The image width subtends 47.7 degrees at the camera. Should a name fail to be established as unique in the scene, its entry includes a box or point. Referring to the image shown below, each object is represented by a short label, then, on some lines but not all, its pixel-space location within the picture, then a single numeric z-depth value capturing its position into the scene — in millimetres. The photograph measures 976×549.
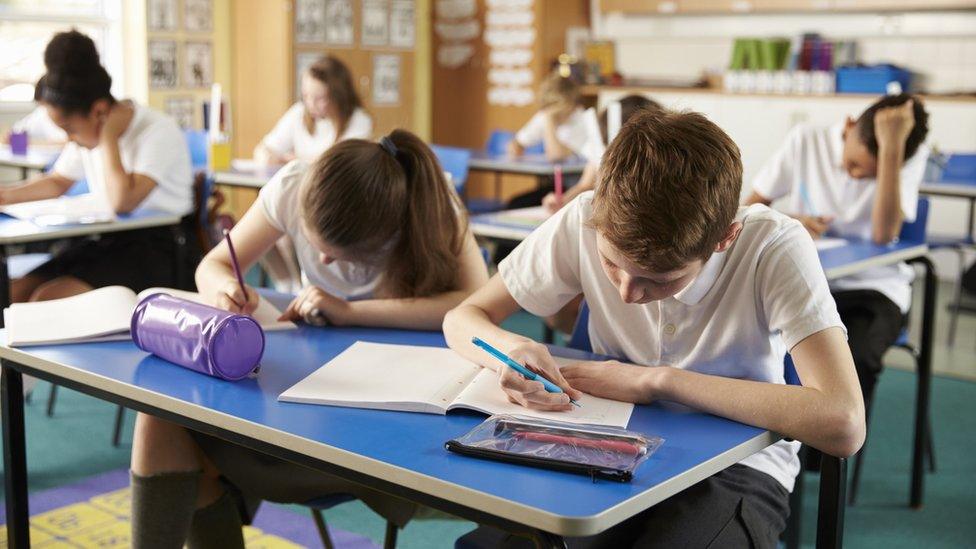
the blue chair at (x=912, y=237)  2932
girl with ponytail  1744
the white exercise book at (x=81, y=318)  1698
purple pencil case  1520
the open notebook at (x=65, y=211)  2942
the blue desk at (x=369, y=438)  1117
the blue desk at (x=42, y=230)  2725
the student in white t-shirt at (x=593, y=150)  3365
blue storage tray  6172
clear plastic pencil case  1185
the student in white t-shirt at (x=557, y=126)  5641
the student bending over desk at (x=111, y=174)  3125
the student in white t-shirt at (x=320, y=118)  4914
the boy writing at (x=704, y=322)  1355
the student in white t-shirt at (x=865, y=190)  2789
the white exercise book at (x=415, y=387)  1399
